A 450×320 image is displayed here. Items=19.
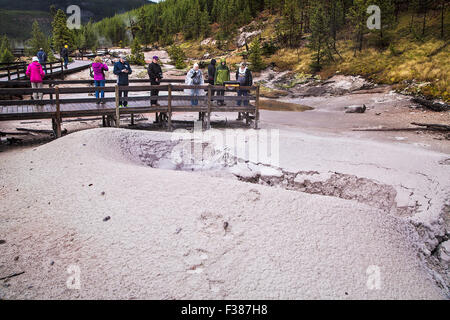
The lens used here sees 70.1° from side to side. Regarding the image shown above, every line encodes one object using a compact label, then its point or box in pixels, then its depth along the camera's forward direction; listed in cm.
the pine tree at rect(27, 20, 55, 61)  6675
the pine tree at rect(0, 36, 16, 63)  4841
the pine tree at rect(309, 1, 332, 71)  3325
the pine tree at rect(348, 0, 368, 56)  3300
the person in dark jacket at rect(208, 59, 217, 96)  1610
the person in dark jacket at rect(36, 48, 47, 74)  2700
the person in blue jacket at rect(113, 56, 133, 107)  1249
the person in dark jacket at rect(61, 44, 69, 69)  3206
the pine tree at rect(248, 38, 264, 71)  3656
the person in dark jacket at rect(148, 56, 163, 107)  1291
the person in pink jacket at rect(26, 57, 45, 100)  1374
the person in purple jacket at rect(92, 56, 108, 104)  1326
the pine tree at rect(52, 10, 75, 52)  6200
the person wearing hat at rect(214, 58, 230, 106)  1480
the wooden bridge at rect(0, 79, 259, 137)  1040
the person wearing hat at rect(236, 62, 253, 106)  1454
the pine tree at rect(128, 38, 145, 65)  4388
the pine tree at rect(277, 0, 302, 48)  4459
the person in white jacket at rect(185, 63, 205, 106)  1336
